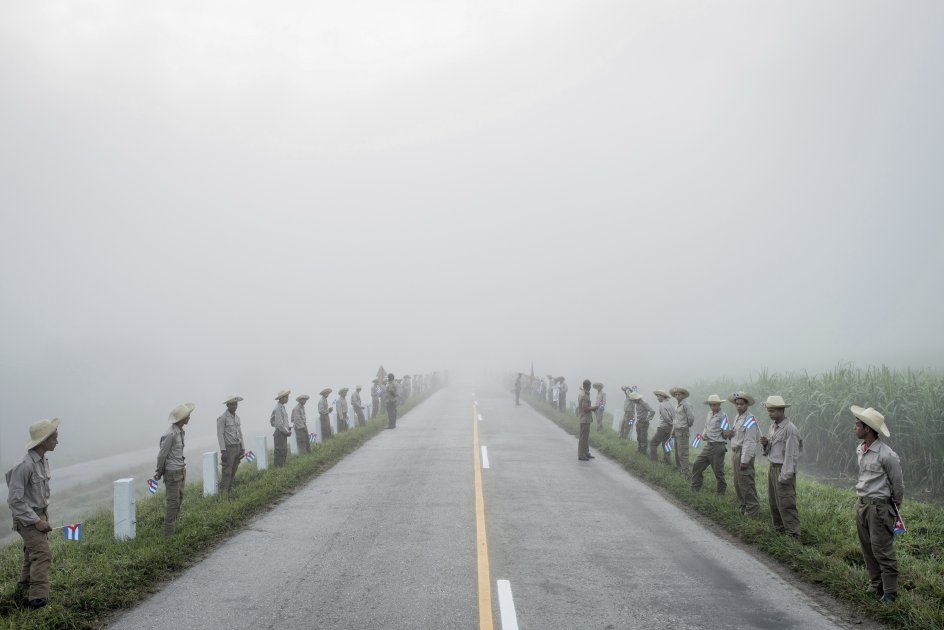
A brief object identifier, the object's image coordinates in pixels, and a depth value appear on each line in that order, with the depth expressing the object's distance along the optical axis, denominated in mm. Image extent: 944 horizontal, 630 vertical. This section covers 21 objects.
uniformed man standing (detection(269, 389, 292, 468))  13109
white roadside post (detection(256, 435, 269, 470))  12758
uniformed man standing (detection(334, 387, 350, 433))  20359
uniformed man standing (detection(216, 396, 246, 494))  10312
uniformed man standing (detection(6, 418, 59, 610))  5449
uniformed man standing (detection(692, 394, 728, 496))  9859
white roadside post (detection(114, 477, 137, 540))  7574
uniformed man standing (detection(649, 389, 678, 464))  12930
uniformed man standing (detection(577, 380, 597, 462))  14172
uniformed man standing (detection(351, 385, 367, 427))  21969
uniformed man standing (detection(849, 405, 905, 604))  5463
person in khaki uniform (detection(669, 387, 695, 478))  11781
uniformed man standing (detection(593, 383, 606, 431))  19688
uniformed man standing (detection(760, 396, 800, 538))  7488
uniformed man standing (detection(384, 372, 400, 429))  21094
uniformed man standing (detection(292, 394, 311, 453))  14508
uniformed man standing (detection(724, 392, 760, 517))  8500
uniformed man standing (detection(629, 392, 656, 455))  14812
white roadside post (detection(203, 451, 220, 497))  10031
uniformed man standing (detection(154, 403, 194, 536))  7699
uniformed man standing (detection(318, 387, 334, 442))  17703
